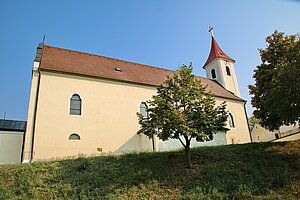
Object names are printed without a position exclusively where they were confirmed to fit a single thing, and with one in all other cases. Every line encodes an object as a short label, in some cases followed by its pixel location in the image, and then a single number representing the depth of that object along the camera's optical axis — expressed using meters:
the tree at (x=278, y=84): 10.34
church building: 13.70
